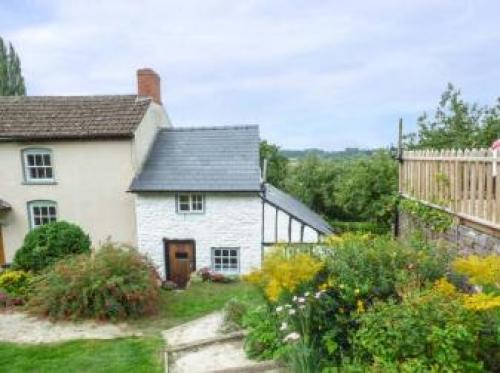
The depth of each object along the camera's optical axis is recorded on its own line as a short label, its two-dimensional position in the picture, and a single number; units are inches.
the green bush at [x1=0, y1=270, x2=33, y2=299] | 451.3
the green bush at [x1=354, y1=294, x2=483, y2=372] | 160.7
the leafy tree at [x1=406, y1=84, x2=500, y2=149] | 526.0
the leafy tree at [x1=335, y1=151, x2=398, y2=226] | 815.1
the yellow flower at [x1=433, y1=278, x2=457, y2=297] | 184.7
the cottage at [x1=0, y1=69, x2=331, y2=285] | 613.6
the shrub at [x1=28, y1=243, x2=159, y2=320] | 383.2
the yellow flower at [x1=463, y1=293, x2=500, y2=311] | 156.7
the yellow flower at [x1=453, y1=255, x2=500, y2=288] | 176.3
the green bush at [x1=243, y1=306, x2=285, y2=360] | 243.6
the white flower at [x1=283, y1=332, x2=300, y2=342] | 194.1
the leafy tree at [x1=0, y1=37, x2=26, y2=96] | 1352.1
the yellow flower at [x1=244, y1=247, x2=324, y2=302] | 214.5
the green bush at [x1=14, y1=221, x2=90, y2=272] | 495.5
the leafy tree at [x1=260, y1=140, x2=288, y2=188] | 1256.2
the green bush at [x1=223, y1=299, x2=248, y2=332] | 306.0
